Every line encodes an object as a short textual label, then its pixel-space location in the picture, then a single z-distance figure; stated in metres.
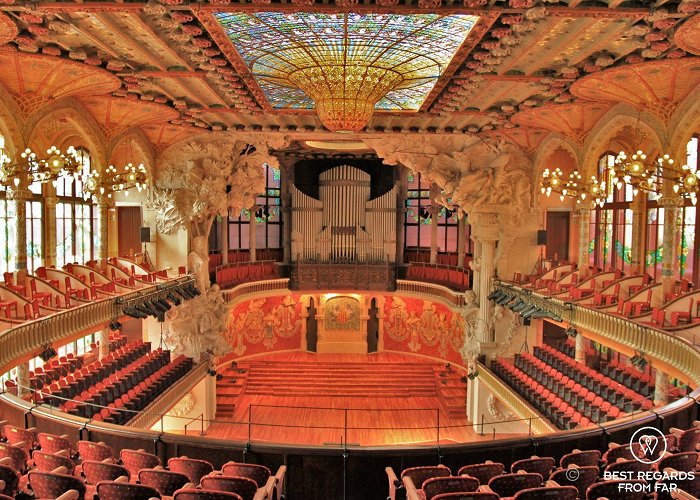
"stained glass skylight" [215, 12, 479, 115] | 9.57
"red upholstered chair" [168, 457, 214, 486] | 6.42
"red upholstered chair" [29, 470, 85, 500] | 5.36
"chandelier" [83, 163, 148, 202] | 16.42
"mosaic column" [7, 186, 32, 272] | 13.67
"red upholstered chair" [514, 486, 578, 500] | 4.98
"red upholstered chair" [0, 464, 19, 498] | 5.43
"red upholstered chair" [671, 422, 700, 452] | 6.77
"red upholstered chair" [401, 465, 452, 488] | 6.25
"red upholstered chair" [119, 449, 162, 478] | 6.66
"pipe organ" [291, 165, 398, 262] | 26.55
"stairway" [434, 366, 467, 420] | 22.30
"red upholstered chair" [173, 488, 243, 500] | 4.90
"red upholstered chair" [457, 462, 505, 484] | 6.38
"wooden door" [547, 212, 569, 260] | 24.62
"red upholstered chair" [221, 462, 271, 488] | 6.36
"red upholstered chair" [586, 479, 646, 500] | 5.20
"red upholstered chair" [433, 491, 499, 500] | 4.86
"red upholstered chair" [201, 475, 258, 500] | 5.56
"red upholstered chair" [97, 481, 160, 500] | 5.13
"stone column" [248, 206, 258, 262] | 26.92
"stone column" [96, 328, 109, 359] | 18.64
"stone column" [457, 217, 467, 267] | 26.11
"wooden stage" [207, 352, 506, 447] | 19.48
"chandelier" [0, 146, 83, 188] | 11.38
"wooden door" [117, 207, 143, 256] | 25.58
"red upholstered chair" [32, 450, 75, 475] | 6.32
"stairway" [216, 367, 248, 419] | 22.18
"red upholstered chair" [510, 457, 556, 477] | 6.50
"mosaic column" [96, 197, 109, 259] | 18.81
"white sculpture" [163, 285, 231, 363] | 21.44
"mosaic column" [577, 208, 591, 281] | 18.62
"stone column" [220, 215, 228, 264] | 25.74
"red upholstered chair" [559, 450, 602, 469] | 6.64
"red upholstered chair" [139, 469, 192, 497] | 5.70
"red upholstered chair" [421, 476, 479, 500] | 5.55
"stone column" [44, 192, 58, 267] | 19.59
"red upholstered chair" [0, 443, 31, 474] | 6.27
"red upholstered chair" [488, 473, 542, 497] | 5.70
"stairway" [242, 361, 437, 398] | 23.41
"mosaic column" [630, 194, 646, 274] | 20.16
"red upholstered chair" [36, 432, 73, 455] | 7.04
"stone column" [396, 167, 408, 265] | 26.77
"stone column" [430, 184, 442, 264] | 26.62
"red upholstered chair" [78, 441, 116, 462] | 6.84
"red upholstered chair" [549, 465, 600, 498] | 5.82
